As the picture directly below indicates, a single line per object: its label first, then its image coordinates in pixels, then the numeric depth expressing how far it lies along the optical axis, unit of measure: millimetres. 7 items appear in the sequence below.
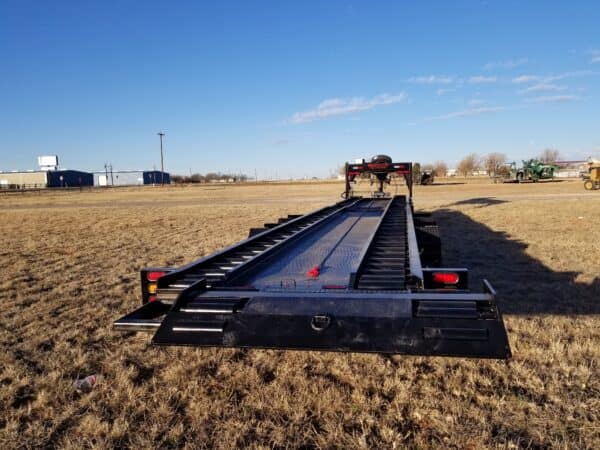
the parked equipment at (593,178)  28344
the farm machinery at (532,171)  44438
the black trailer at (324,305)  2383
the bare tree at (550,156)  117594
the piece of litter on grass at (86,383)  3191
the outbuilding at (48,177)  103938
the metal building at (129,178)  123125
